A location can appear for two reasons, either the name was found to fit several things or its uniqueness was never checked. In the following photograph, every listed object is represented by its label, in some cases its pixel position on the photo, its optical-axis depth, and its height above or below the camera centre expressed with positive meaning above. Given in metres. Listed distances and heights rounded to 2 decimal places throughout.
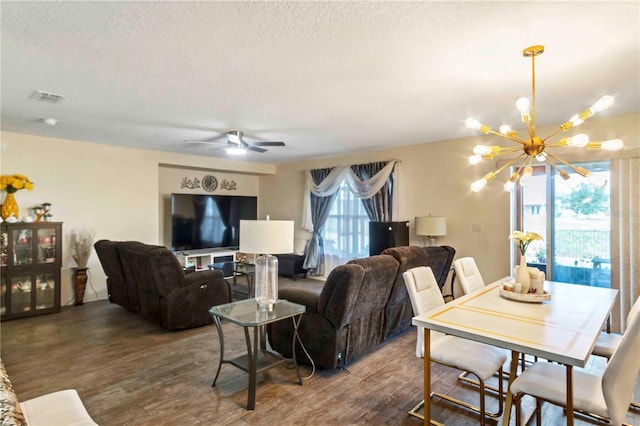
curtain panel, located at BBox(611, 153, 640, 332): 3.73 -0.17
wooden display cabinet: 4.36 -0.69
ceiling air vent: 3.13 +1.14
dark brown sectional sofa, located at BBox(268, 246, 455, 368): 2.80 -0.84
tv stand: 6.34 -0.79
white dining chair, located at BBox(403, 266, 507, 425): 2.13 -0.90
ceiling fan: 4.43 +0.99
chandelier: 2.13 +0.52
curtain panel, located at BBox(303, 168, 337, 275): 6.77 -0.15
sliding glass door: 4.01 -0.14
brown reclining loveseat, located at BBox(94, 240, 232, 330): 3.85 -0.84
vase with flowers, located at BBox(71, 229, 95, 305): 5.09 -0.62
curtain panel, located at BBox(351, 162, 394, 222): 5.77 +0.34
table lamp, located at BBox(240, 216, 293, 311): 2.57 -0.16
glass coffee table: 5.05 -0.84
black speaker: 5.19 -0.28
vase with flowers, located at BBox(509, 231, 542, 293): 2.58 -0.32
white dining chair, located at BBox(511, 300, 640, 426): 1.59 -0.91
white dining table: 1.68 -0.62
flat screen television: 6.38 -0.04
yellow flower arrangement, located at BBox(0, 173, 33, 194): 4.43 +0.43
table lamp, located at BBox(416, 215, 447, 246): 4.89 -0.12
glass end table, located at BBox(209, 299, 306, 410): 2.43 -0.76
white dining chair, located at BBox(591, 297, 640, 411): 2.35 -0.91
